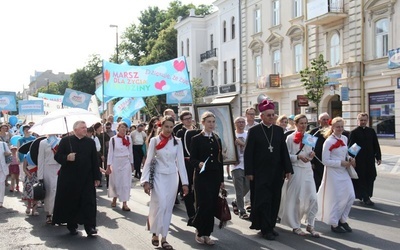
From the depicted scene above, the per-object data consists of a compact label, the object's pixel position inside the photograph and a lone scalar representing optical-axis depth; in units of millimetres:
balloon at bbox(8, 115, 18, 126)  23050
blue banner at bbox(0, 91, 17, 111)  29011
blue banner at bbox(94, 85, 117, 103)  25966
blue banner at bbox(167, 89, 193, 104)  21328
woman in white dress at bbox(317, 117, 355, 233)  7680
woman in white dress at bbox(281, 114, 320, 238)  7547
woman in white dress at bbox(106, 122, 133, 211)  10430
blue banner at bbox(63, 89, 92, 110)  19125
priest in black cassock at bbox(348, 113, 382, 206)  10141
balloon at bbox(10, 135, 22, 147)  13601
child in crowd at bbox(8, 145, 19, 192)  13367
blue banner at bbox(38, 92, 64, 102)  29998
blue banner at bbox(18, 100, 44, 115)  27203
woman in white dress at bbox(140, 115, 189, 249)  6844
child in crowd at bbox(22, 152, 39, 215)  9633
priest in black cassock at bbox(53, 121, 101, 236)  7656
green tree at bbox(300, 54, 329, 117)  25094
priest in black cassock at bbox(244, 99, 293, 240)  7199
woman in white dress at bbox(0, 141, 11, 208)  10828
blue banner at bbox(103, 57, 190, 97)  18156
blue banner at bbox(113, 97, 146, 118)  22328
